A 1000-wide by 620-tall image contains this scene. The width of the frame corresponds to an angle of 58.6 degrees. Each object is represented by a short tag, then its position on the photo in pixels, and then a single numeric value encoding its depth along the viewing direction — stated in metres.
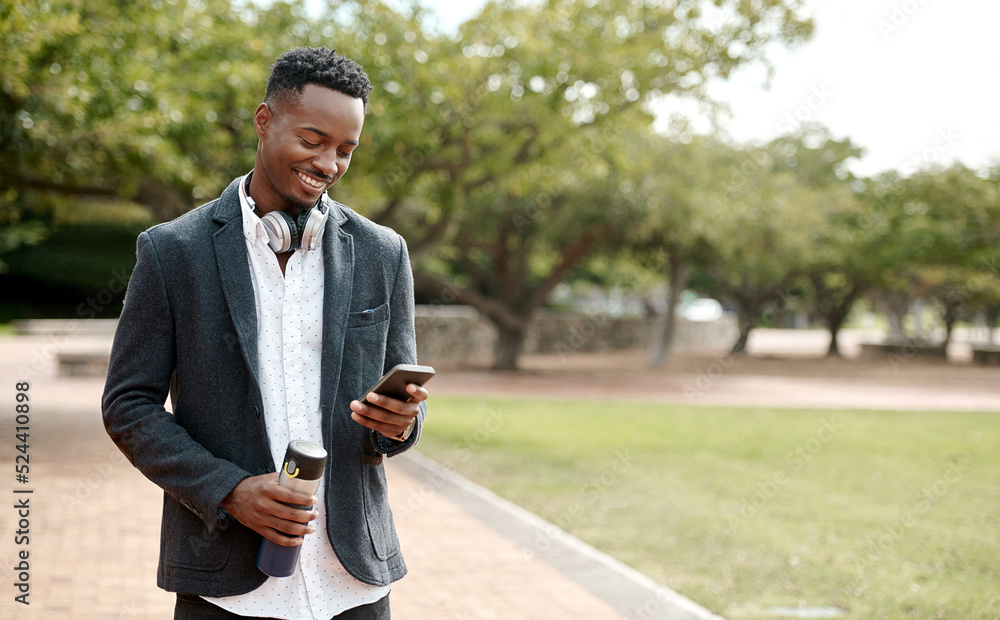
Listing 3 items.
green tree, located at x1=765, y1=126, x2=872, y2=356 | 29.23
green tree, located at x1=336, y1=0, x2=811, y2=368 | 11.38
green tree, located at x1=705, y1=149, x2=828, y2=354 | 21.11
